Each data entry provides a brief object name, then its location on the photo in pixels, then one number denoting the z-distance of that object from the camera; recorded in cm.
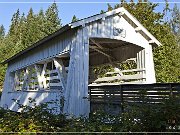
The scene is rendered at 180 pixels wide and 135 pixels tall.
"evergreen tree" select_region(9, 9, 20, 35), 7594
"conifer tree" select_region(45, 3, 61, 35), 5925
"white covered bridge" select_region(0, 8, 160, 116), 1080
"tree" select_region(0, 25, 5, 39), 11331
